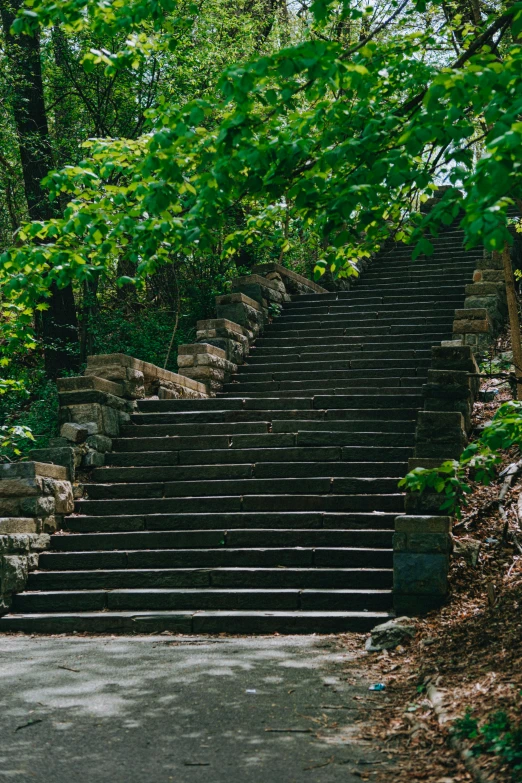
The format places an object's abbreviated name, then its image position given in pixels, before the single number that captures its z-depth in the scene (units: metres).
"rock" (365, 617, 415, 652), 6.70
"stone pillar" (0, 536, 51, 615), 8.46
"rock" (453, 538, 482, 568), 7.71
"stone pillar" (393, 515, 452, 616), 7.31
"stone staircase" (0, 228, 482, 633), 7.99
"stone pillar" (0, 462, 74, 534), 8.99
